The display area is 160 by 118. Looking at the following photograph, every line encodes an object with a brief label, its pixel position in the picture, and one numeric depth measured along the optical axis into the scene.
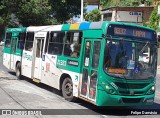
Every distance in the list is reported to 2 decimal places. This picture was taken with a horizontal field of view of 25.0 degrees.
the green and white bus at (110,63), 9.59
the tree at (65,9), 43.53
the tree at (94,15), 58.53
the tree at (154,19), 38.12
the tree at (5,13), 41.38
